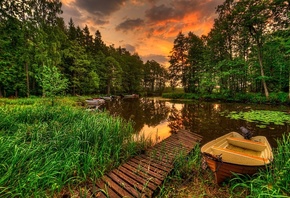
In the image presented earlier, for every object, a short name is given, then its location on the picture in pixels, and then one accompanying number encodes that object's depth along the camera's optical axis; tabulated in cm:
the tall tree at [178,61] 3275
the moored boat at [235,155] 304
